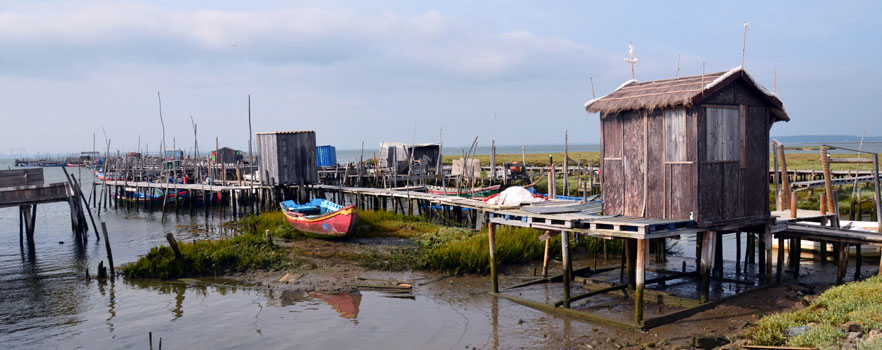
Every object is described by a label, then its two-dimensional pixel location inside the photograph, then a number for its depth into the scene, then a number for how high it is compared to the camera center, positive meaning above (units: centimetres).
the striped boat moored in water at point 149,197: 4188 -223
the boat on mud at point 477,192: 2875 -159
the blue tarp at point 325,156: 5353 +42
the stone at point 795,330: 1029 -291
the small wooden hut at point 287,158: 2991 +19
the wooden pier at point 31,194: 2422 -105
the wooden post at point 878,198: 1508 -121
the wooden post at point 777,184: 1714 -96
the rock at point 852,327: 974 -272
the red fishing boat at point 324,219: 2261 -214
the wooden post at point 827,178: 1581 -71
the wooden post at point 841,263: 1486 -264
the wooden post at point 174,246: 1752 -229
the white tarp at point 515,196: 1702 -106
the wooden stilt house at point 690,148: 1270 +11
